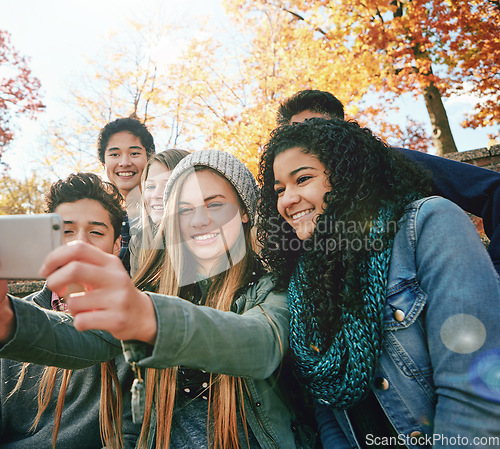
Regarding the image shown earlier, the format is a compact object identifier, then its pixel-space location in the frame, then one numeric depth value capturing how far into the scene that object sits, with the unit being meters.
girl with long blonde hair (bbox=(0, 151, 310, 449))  0.88
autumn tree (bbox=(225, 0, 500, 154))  7.53
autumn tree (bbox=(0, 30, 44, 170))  11.86
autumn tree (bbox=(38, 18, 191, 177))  11.15
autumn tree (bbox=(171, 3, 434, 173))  7.79
